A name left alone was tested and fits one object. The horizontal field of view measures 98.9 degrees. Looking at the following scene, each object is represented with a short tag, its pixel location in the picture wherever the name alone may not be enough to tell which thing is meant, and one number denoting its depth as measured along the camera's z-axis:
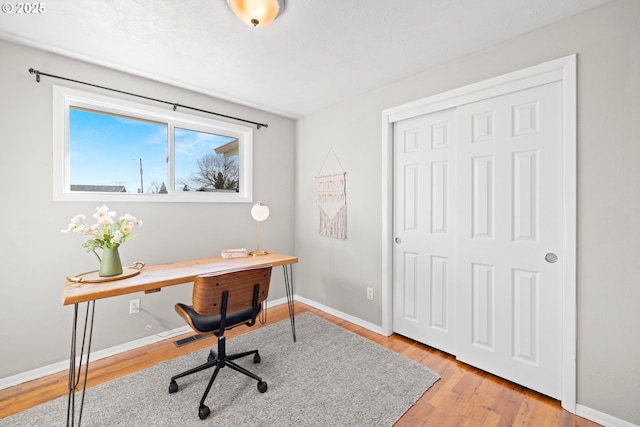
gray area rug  1.63
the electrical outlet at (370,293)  2.87
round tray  1.80
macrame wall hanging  3.11
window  2.25
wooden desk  1.55
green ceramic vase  1.90
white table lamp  2.81
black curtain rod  2.02
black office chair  1.70
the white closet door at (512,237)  1.80
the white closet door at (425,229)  2.34
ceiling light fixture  1.54
